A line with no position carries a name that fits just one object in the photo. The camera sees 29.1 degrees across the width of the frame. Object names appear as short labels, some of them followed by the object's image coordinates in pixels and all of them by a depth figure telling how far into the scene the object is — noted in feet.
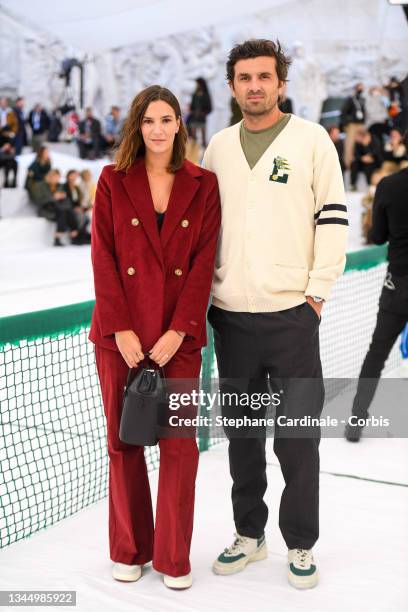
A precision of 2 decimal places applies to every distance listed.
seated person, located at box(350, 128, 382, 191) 61.62
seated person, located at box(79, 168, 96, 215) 53.83
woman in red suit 8.58
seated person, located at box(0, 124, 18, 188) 55.62
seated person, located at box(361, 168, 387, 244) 46.92
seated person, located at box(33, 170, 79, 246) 53.16
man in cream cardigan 8.67
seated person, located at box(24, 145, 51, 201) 54.90
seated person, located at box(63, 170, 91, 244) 53.11
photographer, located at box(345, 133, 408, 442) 13.37
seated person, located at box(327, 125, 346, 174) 58.65
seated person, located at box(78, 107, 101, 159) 67.15
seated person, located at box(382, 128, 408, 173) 55.67
